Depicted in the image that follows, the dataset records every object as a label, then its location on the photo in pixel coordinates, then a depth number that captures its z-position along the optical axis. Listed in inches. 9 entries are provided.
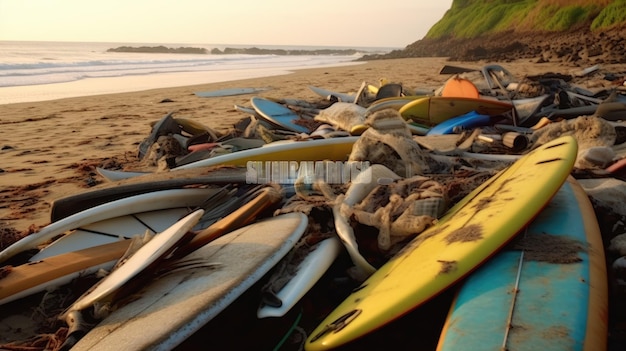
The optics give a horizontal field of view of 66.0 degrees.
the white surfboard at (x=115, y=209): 100.3
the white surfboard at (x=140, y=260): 69.2
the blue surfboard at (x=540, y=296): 52.7
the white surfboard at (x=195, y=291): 57.0
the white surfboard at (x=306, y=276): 66.1
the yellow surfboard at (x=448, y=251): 63.6
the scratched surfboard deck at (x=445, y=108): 192.2
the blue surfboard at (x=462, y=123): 182.1
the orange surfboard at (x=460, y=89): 215.3
